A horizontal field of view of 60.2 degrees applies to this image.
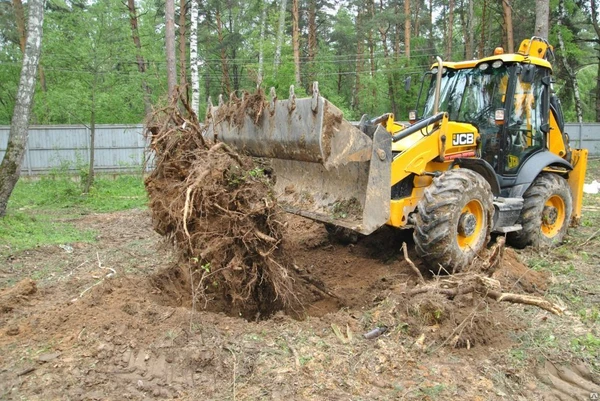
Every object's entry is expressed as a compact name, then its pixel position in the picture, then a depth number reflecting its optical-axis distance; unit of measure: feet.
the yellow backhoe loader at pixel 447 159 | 17.60
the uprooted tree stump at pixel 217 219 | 15.56
